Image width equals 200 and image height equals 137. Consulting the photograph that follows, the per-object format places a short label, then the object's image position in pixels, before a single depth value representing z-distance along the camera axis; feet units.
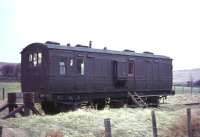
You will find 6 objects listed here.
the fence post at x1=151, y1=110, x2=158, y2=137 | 27.10
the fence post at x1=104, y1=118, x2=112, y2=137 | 20.43
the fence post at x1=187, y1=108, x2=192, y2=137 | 29.85
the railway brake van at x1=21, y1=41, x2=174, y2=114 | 44.12
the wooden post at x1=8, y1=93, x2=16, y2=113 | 37.68
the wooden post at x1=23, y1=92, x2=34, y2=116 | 36.14
